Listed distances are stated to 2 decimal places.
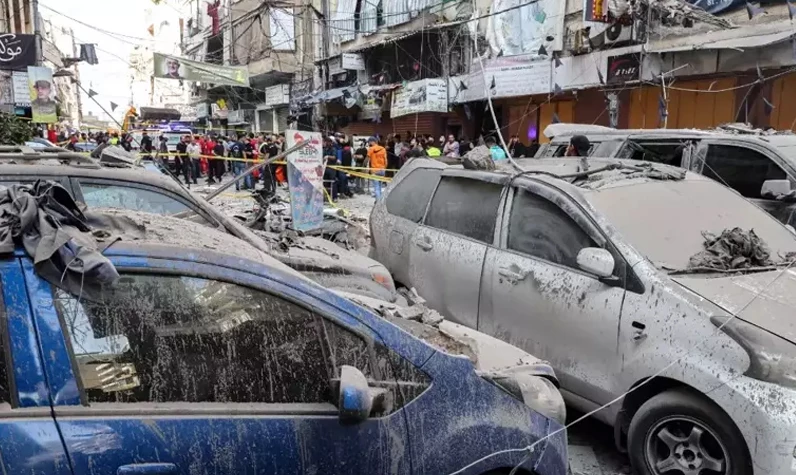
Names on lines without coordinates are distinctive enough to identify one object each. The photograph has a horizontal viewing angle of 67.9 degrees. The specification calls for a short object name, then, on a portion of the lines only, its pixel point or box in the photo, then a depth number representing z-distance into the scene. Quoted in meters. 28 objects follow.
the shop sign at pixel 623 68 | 13.42
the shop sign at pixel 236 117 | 41.47
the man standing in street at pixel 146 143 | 22.20
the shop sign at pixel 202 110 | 47.09
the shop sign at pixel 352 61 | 24.88
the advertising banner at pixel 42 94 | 18.38
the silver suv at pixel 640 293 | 2.95
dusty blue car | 1.71
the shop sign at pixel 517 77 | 15.85
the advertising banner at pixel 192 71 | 20.44
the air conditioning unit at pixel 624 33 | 13.32
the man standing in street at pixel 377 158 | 16.50
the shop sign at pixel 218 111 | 44.19
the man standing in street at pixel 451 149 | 16.86
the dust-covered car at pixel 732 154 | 6.16
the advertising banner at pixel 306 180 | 8.55
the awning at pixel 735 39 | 10.53
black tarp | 1.76
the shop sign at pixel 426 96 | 18.83
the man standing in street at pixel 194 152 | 21.55
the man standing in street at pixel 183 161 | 21.28
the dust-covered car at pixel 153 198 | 4.17
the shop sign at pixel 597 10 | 13.54
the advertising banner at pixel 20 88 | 20.09
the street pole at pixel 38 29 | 19.25
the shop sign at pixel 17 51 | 17.80
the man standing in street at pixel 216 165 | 21.36
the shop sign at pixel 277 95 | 32.72
